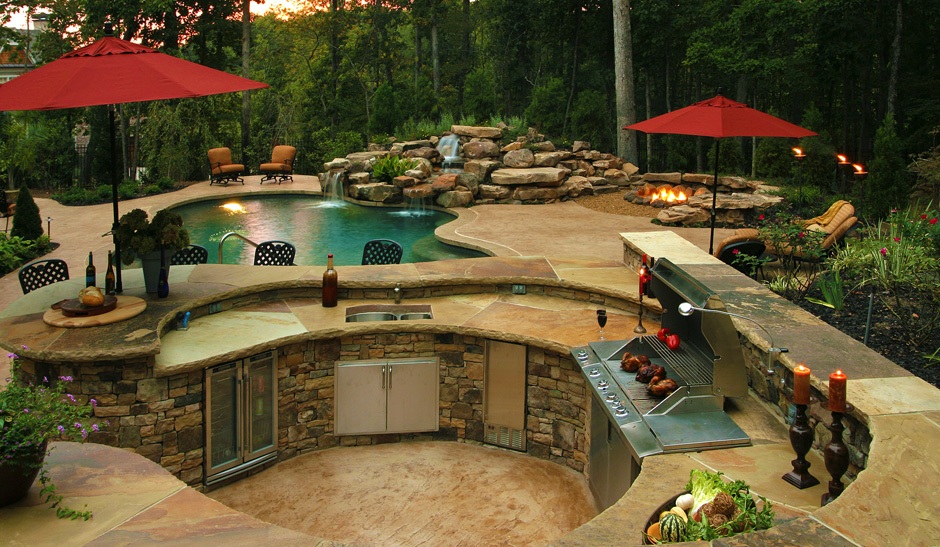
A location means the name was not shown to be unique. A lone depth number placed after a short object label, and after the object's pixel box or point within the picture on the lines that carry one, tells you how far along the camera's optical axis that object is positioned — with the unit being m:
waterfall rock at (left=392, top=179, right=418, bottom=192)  15.58
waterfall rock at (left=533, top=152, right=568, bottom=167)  16.86
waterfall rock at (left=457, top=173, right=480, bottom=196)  15.92
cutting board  6.17
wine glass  6.33
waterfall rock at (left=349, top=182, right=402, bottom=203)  15.70
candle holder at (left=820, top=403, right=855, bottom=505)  4.09
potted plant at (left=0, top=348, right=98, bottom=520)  3.63
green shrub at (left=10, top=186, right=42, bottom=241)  12.03
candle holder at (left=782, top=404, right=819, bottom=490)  4.25
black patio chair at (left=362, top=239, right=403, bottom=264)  8.90
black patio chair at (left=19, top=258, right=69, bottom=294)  7.73
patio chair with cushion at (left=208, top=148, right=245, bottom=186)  18.30
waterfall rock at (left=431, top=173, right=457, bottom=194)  15.55
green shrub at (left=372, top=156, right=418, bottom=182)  16.16
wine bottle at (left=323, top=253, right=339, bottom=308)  7.36
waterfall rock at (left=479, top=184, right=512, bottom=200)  15.82
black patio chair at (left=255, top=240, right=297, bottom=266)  8.70
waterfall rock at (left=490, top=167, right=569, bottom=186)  15.84
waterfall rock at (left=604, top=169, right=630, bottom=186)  17.16
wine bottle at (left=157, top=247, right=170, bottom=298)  6.87
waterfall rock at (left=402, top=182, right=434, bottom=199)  15.46
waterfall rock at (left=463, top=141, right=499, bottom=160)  17.02
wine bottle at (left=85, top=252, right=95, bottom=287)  6.52
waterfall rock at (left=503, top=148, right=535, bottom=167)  16.73
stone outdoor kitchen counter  3.66
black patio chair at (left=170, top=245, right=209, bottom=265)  8.47
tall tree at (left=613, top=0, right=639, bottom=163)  18.33
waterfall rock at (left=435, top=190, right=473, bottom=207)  15.41
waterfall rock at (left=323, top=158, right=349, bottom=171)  17.05
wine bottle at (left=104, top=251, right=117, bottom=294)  6.78
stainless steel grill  4.86
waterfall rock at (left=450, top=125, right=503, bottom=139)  17.51
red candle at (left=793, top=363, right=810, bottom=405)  4.27
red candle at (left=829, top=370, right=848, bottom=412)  4.06
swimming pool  12.01
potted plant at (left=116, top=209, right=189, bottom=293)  6.70
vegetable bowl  3.46
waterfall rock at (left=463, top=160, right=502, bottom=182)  16.19
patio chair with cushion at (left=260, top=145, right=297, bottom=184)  18.67
